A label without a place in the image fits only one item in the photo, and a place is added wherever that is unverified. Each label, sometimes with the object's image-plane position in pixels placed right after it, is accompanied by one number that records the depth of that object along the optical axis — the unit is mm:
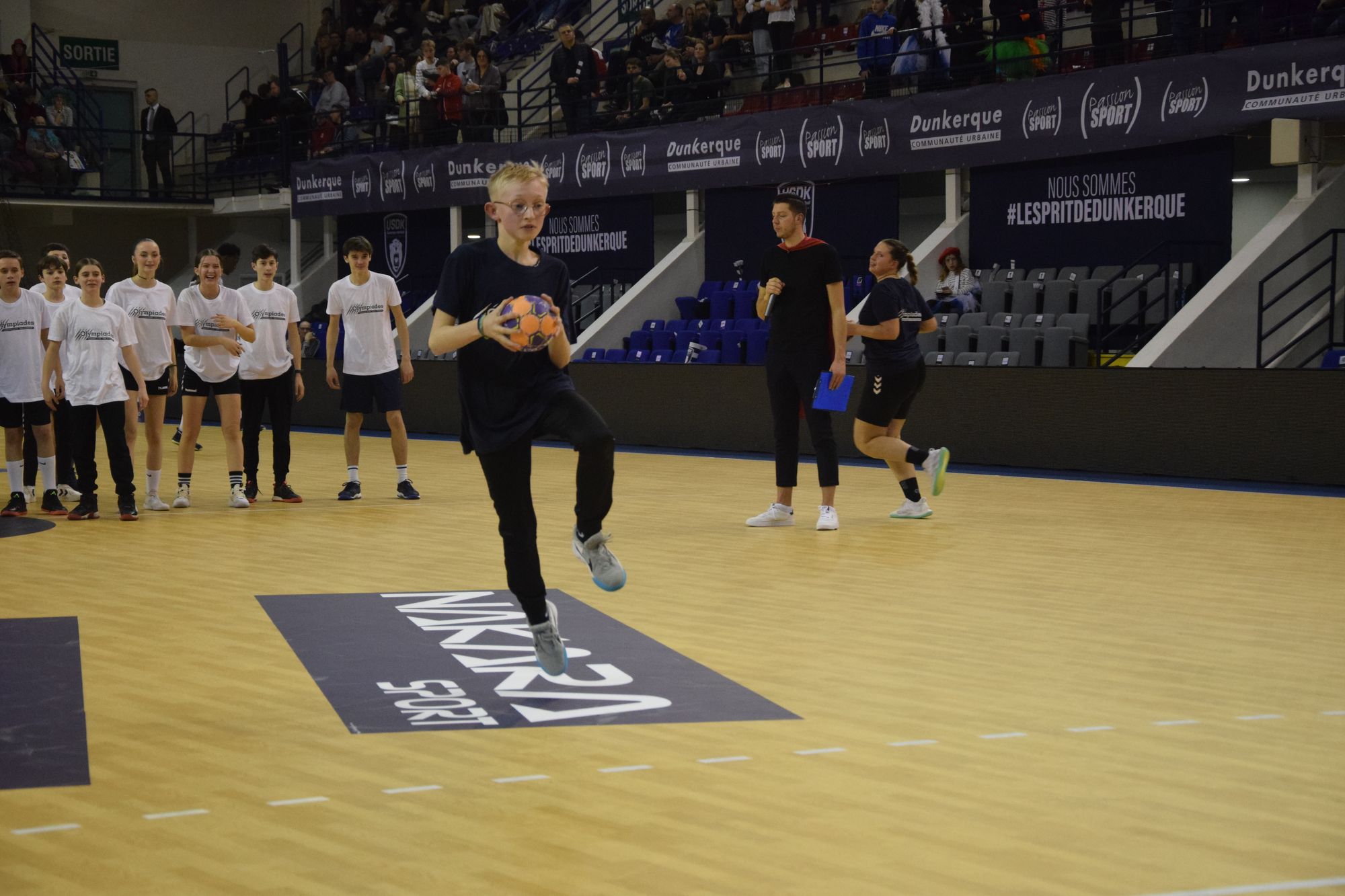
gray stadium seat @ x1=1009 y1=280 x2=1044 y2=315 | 17047
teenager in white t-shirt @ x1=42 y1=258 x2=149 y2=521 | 9992
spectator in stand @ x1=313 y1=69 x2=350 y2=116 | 28734
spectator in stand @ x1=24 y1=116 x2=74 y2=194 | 28203
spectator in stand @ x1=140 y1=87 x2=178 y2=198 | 29938
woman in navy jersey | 9969
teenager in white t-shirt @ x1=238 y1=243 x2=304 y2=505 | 11430
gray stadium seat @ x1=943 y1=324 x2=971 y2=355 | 16875
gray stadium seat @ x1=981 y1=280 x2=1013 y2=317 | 17375
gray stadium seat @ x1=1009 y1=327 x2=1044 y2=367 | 16062
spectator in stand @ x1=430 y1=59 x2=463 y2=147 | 24609
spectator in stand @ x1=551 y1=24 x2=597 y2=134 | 23047
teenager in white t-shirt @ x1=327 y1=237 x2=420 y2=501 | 11742
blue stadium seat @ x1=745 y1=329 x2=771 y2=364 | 18750
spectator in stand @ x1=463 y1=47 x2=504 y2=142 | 24219
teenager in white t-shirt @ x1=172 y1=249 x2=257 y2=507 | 10812
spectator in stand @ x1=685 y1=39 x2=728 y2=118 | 21266
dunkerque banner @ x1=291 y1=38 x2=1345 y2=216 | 14789
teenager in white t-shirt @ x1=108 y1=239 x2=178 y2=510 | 11023
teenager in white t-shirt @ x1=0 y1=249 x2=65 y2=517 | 10531
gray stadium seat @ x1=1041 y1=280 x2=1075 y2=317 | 16781
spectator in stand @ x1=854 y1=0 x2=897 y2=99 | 19125
